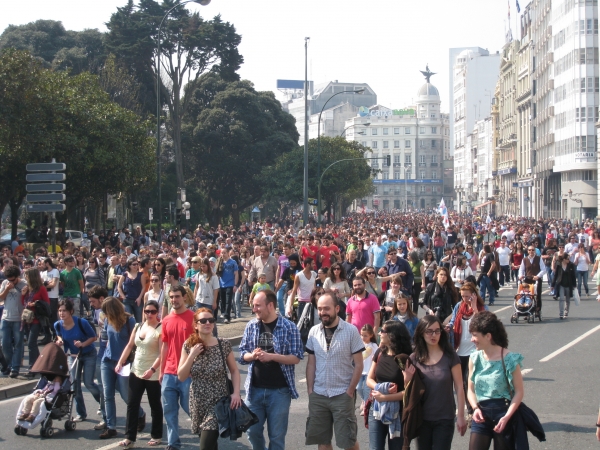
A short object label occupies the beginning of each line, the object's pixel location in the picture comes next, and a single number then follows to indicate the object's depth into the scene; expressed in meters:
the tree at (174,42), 48.47
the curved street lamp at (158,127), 26.66
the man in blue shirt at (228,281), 17.06
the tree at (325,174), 57.97
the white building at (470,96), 141.12
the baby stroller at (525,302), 16.61
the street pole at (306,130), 37.59
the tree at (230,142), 59.44
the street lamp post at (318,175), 52.52
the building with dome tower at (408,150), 165.88
